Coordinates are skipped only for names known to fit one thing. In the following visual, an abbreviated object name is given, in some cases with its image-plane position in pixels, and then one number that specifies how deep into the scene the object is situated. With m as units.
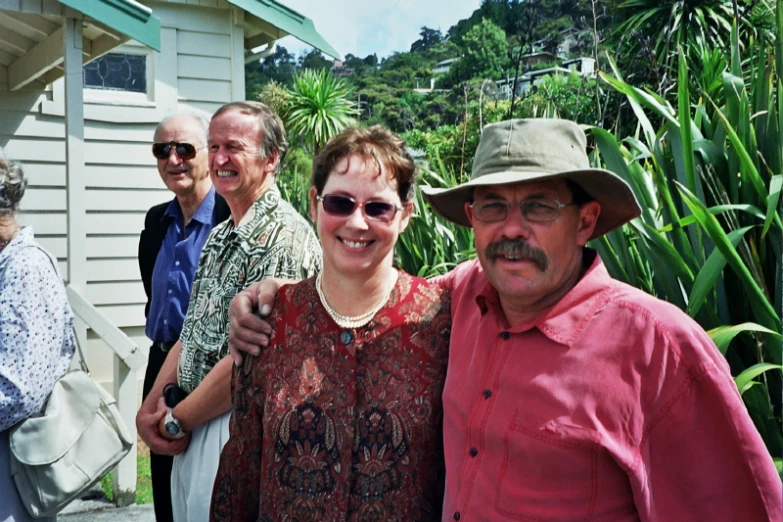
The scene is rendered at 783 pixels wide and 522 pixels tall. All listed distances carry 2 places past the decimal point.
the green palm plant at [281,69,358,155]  31.64
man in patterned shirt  2.69
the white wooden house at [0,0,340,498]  8.10
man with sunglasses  3.71
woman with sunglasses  2.16
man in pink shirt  1.80
